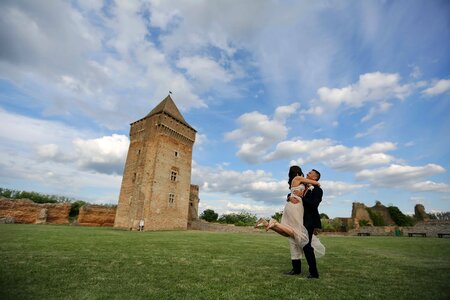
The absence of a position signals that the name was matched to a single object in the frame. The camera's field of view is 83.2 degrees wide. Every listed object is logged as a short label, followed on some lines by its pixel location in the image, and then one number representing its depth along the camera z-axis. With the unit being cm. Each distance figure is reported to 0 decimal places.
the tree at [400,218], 4181
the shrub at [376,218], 4044
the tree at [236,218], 5931
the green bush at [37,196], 6750
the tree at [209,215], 5971
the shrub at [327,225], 3565
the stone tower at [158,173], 2627
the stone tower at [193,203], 3643
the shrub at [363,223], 3869
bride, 463
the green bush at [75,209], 5214
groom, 468
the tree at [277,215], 4766
